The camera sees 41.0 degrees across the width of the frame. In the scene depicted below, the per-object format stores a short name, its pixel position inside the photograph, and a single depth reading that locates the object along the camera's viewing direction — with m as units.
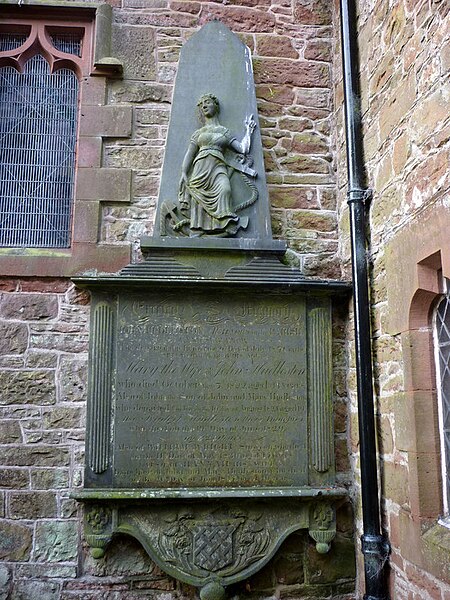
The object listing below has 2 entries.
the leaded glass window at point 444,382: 3.47
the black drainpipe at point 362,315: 3.94
